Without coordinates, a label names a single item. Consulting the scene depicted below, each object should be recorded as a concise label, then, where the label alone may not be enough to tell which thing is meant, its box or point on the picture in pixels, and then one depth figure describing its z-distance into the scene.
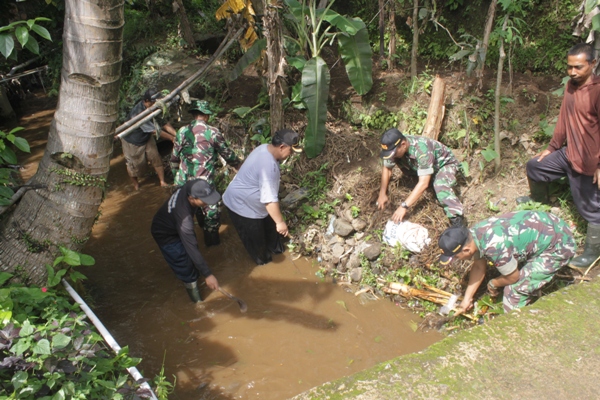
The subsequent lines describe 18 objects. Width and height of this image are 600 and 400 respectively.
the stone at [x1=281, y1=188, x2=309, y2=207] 5.51
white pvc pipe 2.89
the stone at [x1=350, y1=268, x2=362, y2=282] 4.70
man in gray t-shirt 4.36
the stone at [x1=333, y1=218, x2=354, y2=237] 5.07
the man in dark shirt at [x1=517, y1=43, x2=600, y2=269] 3.66
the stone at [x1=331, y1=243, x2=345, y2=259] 4.96
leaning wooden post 5.37
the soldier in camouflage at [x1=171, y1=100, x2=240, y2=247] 5.04
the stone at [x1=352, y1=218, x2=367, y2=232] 5.07
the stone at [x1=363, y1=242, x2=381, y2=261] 4.71
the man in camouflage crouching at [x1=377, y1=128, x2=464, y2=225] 4.39
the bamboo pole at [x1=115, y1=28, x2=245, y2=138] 4.43
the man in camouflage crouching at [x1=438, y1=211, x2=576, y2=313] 3.51
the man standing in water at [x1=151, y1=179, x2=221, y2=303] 3.96
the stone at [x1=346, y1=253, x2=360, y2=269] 4.80
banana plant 5.40
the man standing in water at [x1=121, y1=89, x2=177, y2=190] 5.80
